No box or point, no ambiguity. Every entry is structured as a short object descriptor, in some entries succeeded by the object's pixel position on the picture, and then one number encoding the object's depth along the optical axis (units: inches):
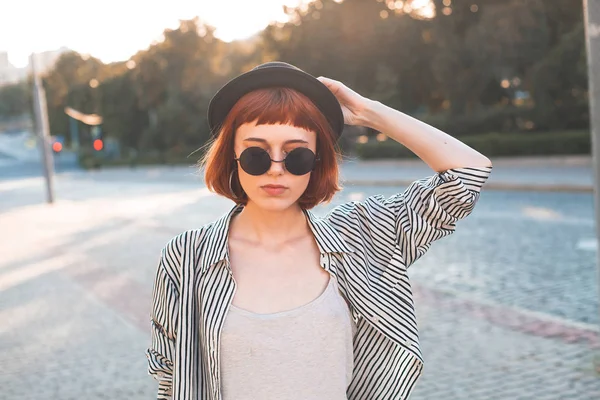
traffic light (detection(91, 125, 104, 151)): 1942.7
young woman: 75.7
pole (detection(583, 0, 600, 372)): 200.5
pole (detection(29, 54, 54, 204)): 1000.2
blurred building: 4894.2
